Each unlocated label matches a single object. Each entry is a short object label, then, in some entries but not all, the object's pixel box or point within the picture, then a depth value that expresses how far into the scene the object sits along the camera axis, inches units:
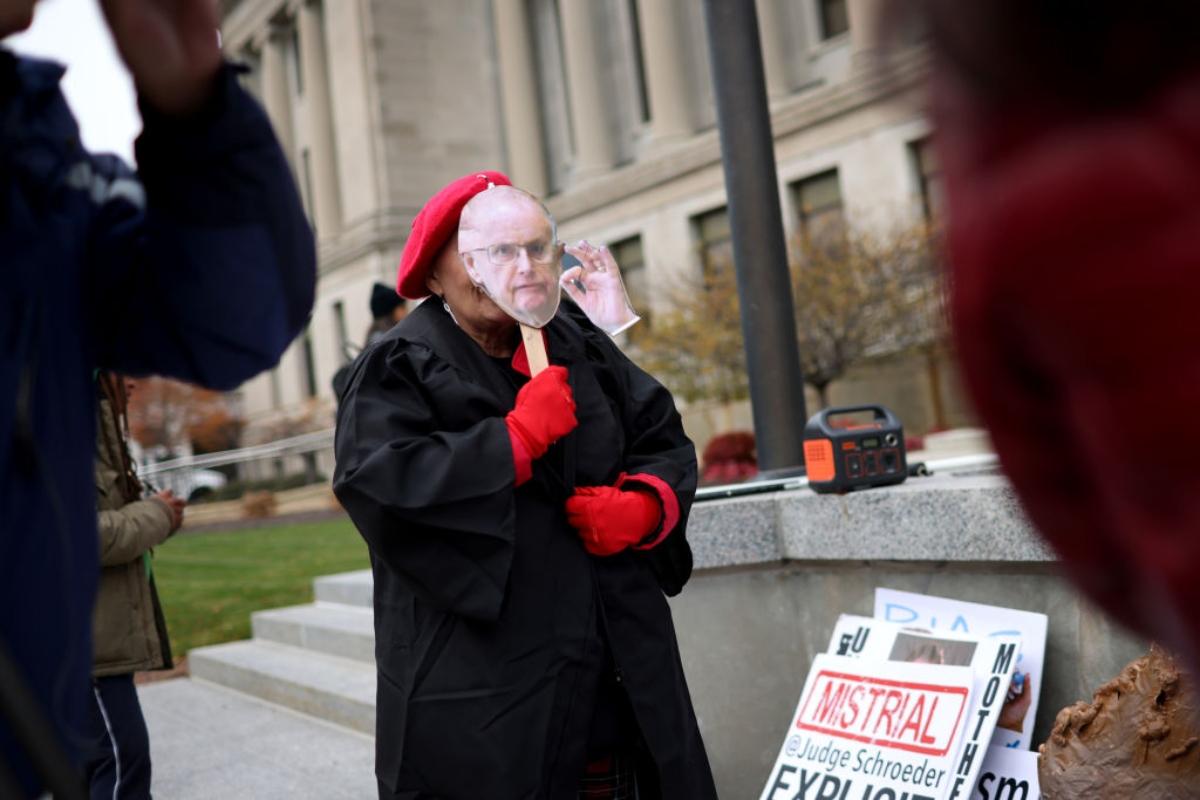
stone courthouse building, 928.3
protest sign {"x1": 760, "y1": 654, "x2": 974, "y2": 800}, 133.6
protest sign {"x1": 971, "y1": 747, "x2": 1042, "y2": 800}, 130.7
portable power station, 157.1
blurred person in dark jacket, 46.4
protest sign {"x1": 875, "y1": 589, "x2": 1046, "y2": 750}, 134.8
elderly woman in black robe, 93.2
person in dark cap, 250.8
